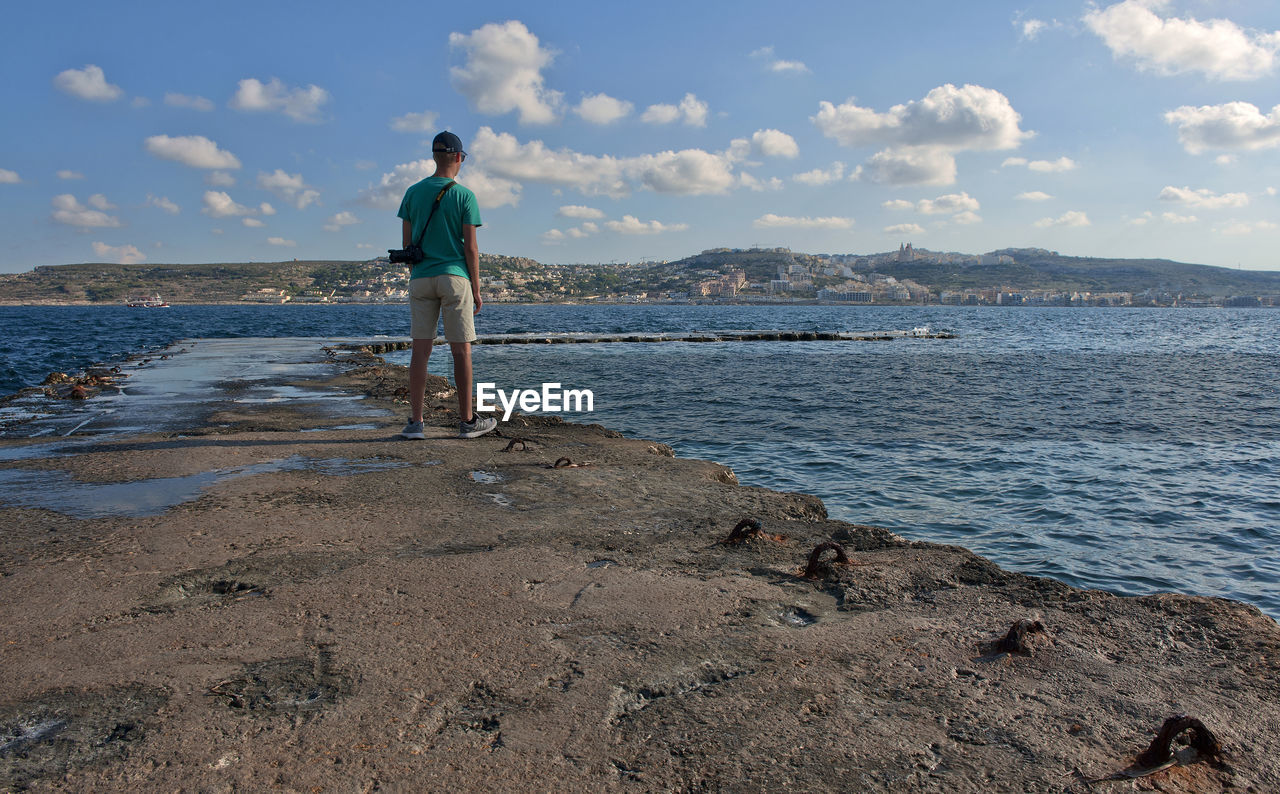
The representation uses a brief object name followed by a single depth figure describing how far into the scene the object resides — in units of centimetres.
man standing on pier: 651
